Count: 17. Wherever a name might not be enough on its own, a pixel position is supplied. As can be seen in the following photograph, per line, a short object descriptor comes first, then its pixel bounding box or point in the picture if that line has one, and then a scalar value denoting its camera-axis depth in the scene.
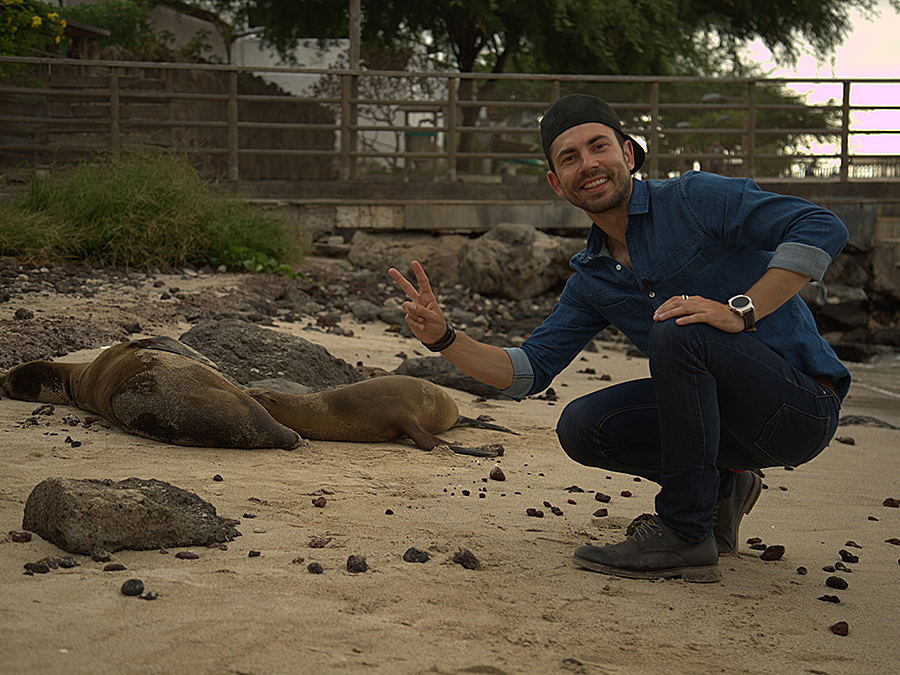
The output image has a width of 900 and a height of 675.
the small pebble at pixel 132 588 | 2.25
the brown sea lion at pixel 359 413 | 4.34
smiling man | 2.67
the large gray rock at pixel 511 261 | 11.40
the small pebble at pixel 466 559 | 2.71
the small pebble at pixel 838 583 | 2.75
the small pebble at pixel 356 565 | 2.58
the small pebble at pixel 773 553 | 3.05
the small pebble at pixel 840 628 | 2.37
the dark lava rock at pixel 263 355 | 5.15
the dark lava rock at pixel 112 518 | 2.55
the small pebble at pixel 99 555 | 2.49
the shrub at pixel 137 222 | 8.39
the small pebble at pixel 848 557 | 3.03
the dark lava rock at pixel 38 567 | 2.37
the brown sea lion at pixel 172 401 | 3.94
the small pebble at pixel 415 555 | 2.72
